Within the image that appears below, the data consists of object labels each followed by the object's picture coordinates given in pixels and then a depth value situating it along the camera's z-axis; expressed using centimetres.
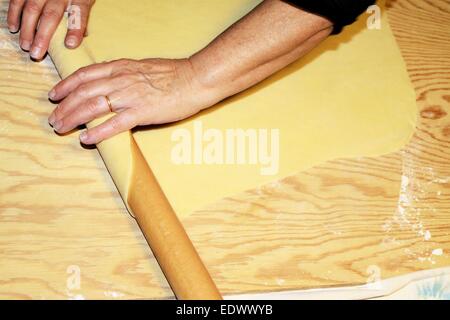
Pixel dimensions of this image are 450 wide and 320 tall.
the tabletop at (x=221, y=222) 115
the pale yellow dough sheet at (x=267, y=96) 125
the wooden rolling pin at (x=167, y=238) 106
